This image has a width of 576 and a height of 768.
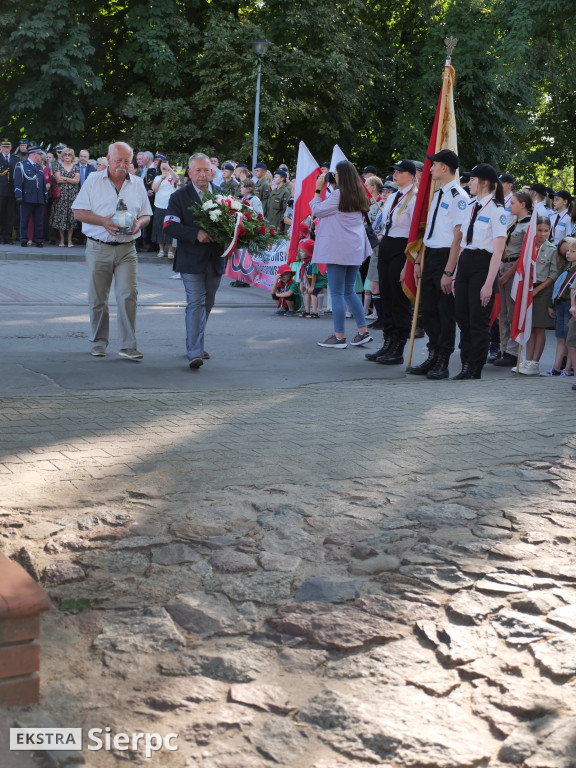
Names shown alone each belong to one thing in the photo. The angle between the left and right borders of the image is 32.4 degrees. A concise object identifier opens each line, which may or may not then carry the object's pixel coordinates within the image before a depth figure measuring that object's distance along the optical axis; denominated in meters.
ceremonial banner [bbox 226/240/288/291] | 17.23
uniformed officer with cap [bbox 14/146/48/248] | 22.22
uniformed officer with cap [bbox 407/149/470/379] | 9.47
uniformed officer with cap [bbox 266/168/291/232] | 19.28
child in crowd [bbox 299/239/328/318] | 13.98
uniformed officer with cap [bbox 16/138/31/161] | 22.51
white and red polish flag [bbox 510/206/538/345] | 10.70
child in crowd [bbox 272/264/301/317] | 14.81
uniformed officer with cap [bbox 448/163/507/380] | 9.22
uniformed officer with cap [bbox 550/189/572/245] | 12.60
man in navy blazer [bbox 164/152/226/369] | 9.38
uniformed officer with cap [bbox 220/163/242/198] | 20.22
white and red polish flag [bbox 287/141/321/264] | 12.98
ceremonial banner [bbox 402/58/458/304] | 10.14
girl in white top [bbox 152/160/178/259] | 21.36
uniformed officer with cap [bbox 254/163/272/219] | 19.52
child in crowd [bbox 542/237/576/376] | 10.49
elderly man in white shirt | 9.59
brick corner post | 3.09
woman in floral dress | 22.77
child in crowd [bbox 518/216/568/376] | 10.93
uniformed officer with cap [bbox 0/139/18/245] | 22.50
